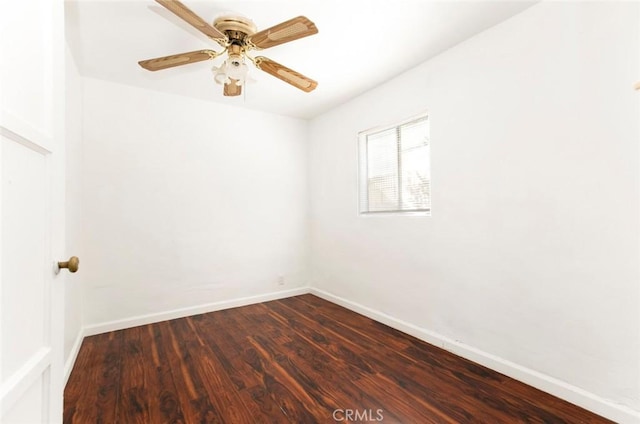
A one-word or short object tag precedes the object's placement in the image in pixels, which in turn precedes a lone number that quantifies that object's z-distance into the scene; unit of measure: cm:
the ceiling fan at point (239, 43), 154
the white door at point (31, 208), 68
